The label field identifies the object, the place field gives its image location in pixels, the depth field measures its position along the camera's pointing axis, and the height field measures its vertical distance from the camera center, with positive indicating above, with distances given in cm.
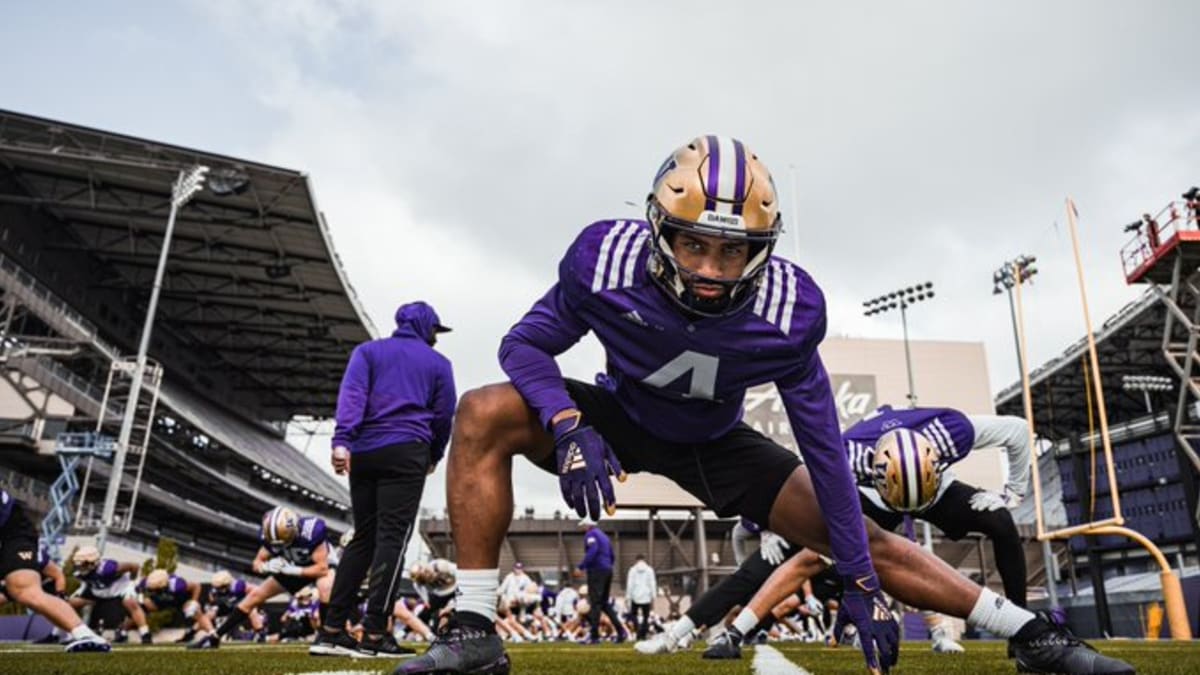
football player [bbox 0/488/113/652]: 551 +7
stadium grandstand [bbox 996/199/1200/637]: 3688 +867
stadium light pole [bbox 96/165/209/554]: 2530 +742
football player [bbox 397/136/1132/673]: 268 +69
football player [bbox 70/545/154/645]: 1144 +5
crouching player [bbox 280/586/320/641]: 1565 -47
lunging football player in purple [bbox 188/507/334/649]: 802 +31
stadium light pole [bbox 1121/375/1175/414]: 3278 +898
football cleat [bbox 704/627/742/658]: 554 -28
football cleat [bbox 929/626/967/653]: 684 -28
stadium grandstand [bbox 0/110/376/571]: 3031 +1316
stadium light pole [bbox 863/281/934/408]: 3194 +1155
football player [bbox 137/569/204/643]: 1222 -7
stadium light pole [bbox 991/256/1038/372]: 2758 +1095
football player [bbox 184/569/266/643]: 1411 -5
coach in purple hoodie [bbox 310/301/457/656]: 502 +80
